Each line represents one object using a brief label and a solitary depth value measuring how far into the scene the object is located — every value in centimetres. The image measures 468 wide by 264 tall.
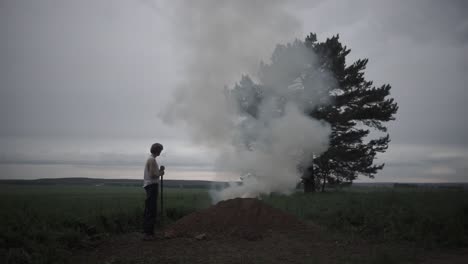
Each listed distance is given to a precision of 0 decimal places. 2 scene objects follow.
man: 809
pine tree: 2112
